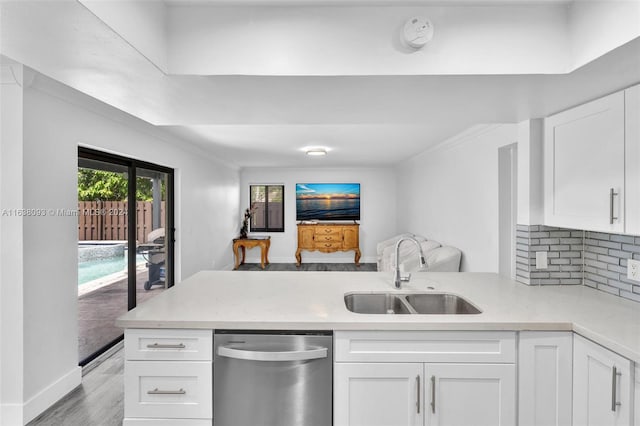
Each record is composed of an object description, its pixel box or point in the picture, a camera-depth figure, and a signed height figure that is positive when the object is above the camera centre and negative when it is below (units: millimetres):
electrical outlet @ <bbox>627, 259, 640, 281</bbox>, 1672 -309
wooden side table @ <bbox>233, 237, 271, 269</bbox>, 6564 -720
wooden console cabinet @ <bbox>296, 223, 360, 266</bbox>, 6930 -550
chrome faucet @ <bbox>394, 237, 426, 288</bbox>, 1919 -424
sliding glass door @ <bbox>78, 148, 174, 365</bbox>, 2756 -307
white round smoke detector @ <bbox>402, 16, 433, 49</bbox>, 1236 +703
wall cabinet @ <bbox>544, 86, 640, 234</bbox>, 1418 +234
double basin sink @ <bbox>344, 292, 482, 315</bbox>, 1952 -570
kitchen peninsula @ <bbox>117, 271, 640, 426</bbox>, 1459 -647
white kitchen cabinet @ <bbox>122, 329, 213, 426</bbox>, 1495 -800
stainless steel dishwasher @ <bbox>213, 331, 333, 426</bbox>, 1483 -806
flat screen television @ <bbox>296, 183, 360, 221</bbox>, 7309 +227
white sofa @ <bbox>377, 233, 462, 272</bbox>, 3658 -596
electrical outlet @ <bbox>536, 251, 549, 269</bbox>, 2049 -327
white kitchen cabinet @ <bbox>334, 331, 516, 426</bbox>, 1472 -762
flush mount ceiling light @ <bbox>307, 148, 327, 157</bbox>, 4910 +932
